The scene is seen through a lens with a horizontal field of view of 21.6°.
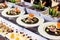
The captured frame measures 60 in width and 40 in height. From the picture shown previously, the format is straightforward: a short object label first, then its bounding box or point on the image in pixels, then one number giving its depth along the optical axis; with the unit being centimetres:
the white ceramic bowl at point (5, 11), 178
